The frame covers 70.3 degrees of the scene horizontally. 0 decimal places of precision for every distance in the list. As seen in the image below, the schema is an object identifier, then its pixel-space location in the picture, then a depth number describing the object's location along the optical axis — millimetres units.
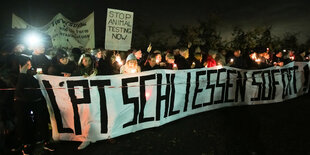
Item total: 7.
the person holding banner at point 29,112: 3746
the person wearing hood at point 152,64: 5930
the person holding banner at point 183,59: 6930
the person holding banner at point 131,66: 5348
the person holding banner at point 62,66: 4977
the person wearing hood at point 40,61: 5319
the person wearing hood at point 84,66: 4715
